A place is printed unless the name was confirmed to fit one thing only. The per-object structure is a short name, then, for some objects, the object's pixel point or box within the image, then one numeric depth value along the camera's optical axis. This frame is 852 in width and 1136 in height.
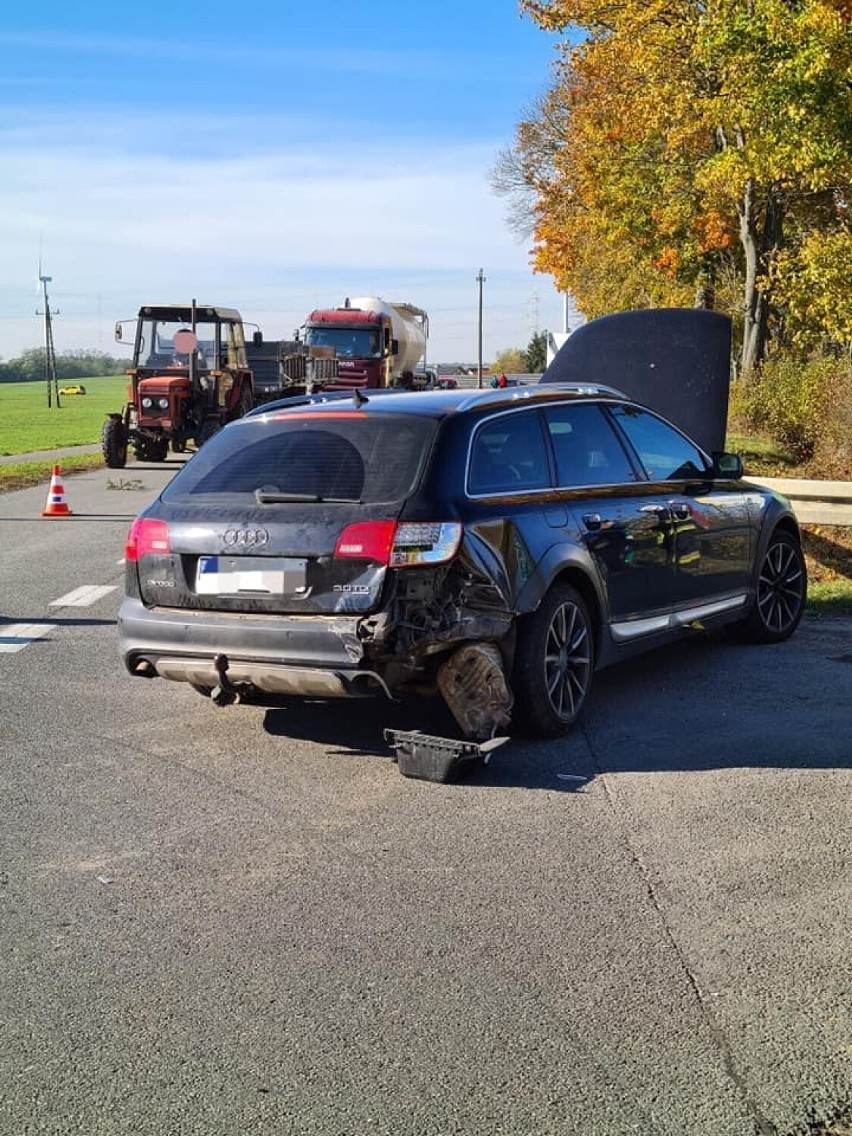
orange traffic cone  17.52
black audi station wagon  6.11
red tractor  26.00
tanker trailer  34.50
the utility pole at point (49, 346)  99.28
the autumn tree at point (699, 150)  19.72
